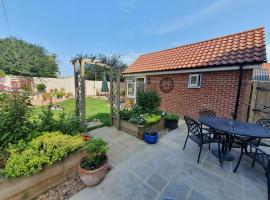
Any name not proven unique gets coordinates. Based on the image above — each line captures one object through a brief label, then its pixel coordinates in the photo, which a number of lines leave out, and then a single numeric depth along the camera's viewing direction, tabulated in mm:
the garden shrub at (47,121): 2703
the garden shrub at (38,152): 1819
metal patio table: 2533
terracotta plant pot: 2209
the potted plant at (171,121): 5062
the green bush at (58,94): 12234
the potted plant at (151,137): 3895
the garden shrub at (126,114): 5035
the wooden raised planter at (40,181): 1759
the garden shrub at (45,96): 11177
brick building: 4941
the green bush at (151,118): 4453
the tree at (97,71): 21977
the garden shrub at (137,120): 4382
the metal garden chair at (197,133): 3011
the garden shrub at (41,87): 11783
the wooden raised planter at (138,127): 4219
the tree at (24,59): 16219
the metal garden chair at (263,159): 2029
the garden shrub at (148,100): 5320
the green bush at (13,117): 2160
